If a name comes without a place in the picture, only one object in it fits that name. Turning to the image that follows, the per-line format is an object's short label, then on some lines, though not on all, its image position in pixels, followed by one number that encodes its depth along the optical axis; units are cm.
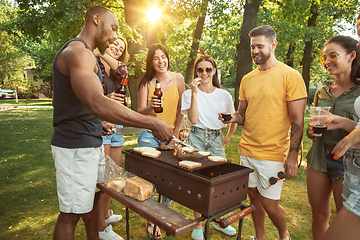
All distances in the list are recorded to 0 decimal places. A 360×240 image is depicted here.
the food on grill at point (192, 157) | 234
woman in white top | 331
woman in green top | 249
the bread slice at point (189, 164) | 205
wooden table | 159
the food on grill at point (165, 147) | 277
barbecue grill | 180
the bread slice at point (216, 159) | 237
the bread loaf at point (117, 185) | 226
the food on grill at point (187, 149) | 251
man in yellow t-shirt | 269
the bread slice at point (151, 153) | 242
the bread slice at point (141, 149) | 259
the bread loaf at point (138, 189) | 204
